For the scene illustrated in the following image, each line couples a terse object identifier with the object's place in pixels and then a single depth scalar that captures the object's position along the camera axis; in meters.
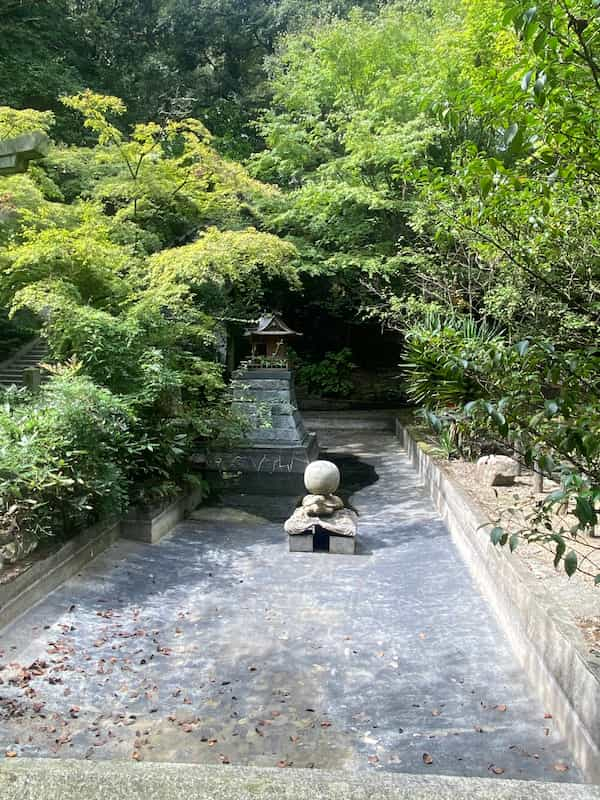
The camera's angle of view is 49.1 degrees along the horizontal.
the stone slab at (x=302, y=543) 7.42
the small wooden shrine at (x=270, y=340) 12.02
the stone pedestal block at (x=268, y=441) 10.42
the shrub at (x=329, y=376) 21.09
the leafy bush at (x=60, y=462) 5.52
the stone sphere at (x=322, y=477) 7.78
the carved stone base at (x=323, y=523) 7.34
